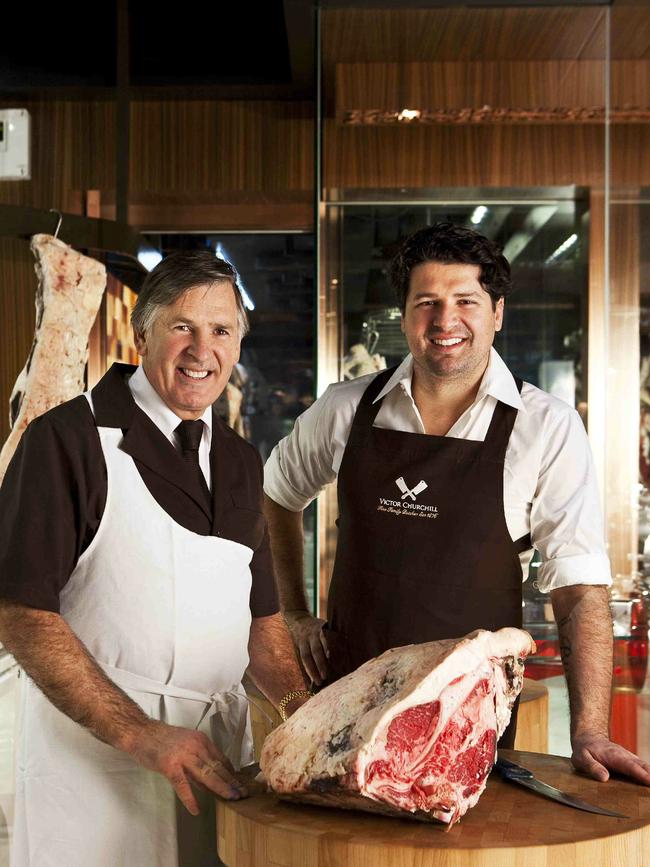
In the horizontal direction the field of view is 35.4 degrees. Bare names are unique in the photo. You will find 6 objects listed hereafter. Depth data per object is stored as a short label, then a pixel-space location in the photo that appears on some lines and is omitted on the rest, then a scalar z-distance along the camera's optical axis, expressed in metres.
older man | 1.44
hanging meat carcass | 2.89
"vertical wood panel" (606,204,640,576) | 3.43
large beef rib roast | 1.23
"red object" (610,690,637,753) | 3.15
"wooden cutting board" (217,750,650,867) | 1.16
